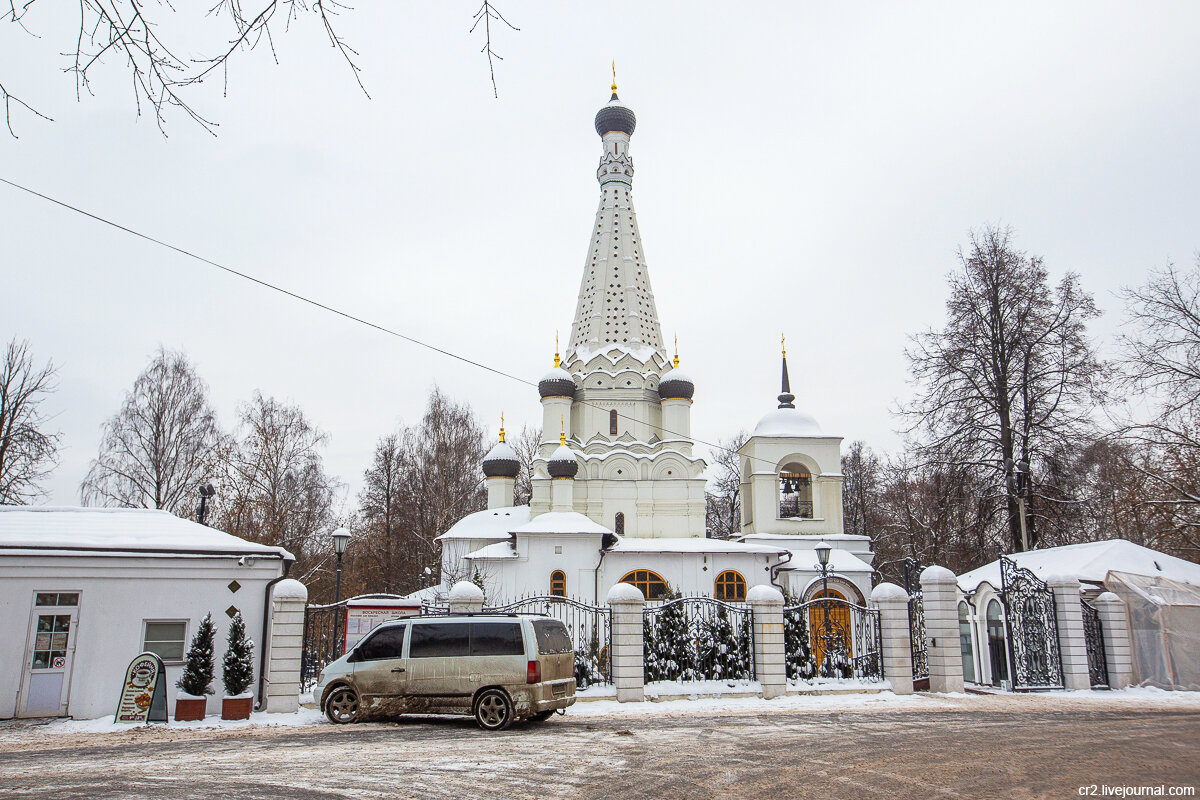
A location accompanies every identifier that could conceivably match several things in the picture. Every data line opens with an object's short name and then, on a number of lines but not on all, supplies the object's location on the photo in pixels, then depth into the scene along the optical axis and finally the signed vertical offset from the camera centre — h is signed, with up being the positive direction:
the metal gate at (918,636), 16.22 -0.82
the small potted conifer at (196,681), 12.09 -1.20
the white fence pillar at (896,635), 14.88 -0.72
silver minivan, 11.02 -1.02
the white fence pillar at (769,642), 14.38 -0.80
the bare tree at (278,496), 27.92 +3.69
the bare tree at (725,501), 49.59 +5.66
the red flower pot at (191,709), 12.08 -1.59
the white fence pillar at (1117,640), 15.23 -0.84
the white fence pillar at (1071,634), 15.12 -0.72
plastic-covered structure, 14.90 -0.68
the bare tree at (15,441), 23.58 +4.38
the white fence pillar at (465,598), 14.30 -0.03
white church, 27.75 +4.37
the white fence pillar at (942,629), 15.07 -0.62
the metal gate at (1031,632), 15.41 -0.69
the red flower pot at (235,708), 12.13 -1.59
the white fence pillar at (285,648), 12.73 -0.78
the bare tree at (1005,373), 22.09 +5.92
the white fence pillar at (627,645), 13.72 -0.81
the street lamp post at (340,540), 17.81 +1.19
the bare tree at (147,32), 3.80 +2.56
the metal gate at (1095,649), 15.40 -1.01
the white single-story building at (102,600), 12.38 -0.04
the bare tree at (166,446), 28.67 +5.23
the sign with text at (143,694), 12.01 -1.38
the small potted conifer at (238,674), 12.16 -1.12
